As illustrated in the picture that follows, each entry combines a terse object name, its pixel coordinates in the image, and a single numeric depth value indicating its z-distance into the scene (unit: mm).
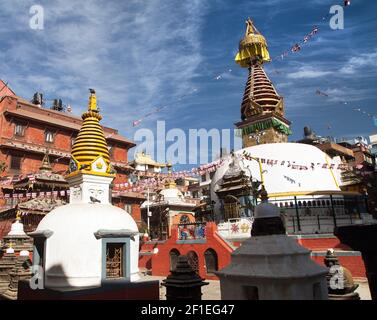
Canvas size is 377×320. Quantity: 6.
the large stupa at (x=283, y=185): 21391
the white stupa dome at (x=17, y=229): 17375
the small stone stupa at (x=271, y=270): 5180
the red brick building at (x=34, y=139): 29172
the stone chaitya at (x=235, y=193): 23375
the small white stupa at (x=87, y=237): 9281
